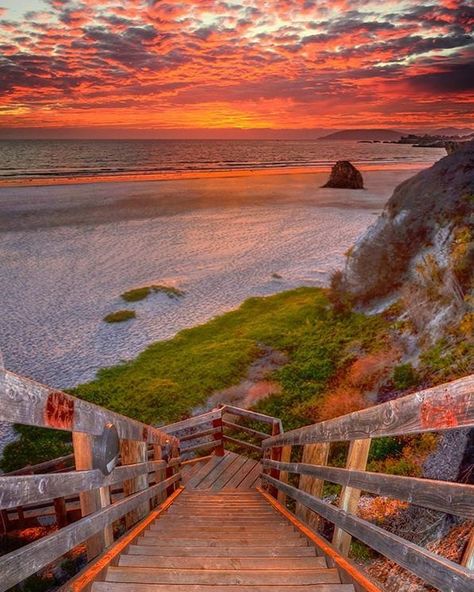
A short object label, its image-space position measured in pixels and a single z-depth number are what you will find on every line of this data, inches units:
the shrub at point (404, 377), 429.1
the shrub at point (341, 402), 454.3
